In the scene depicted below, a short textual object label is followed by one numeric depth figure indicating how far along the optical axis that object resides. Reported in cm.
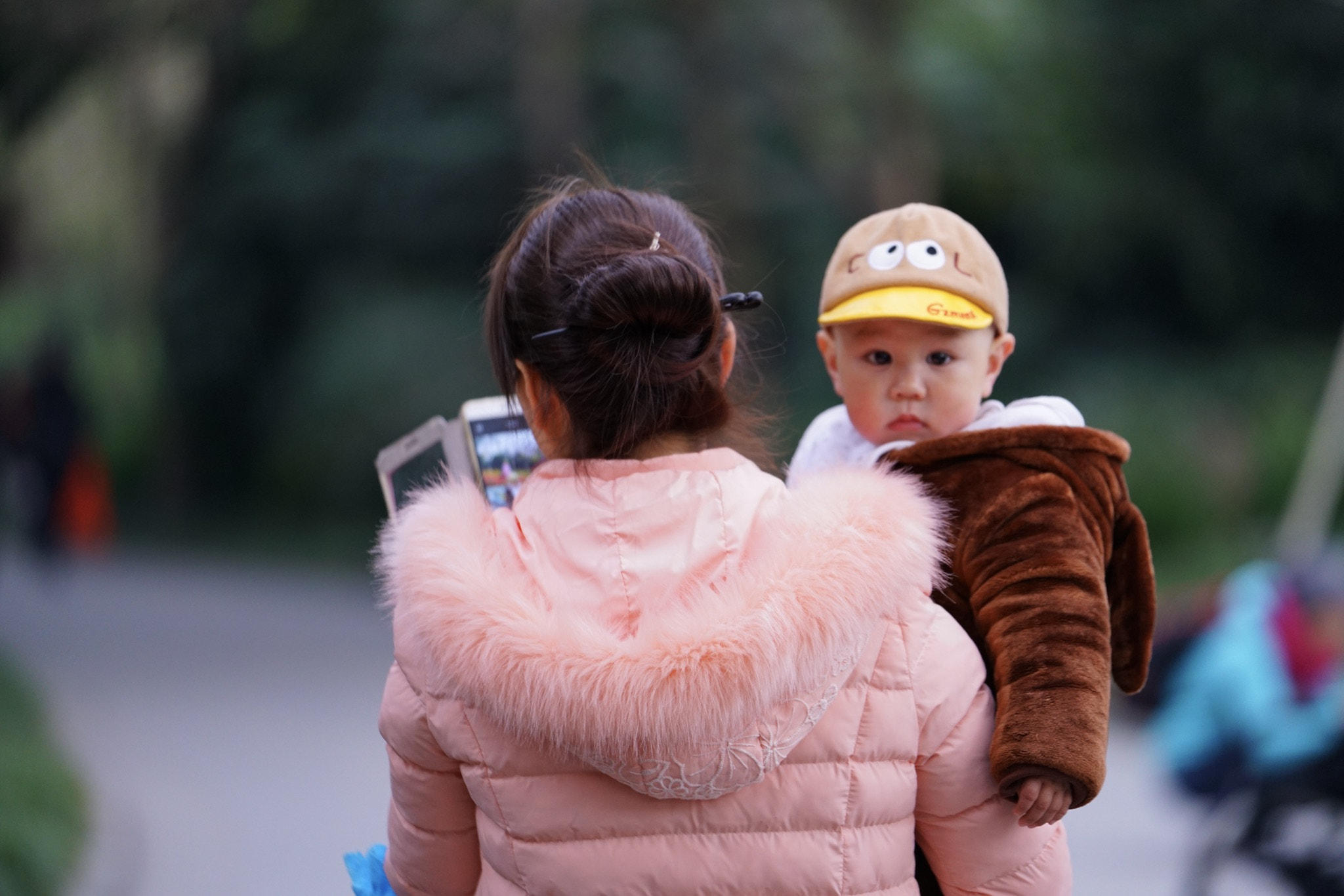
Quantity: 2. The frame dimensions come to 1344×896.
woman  514
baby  520
